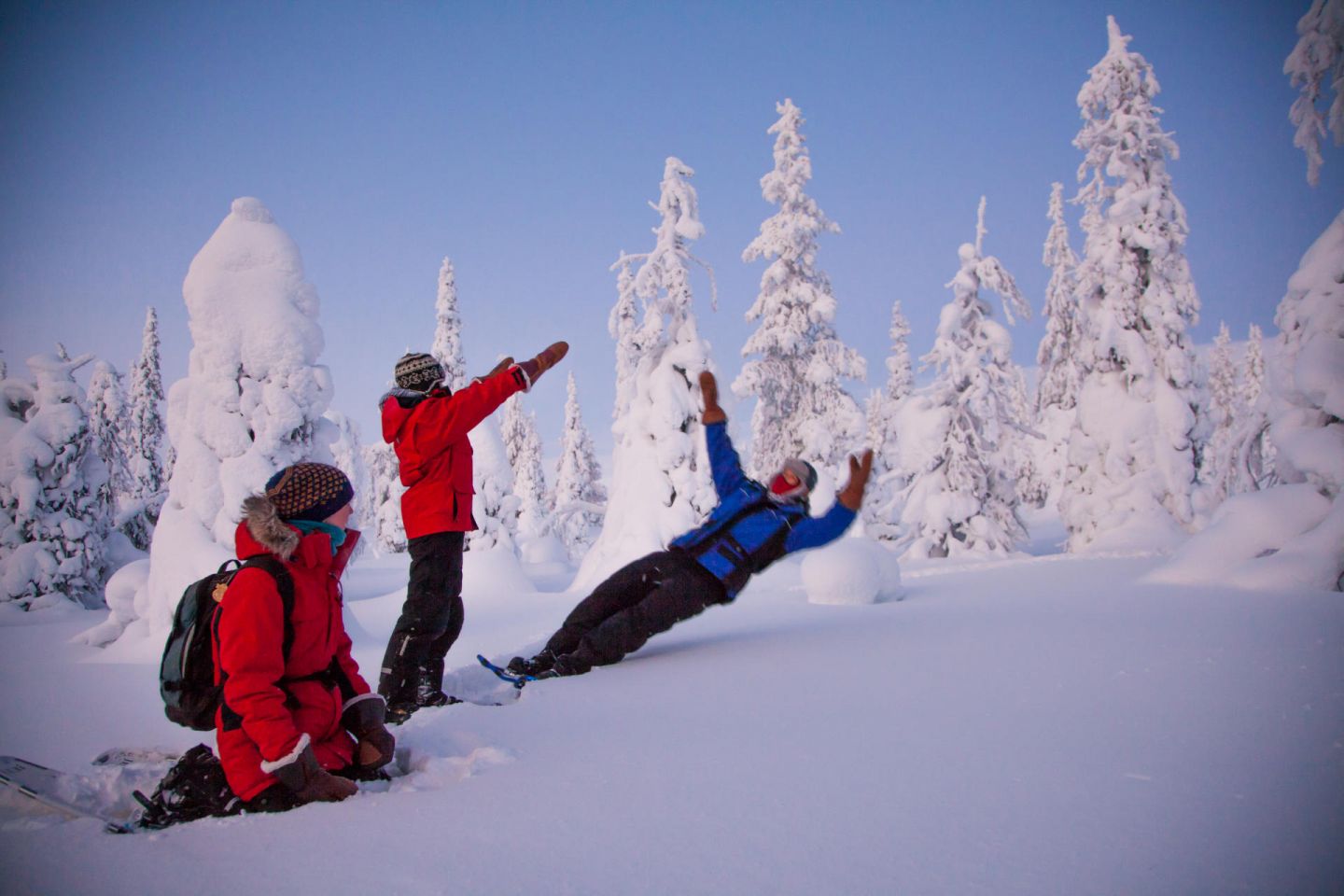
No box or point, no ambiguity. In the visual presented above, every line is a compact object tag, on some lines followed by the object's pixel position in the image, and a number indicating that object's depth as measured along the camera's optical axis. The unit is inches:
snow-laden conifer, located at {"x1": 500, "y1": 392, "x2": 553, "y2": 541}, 1705.2
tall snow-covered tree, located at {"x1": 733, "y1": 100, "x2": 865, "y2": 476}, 825.5
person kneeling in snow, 87.1
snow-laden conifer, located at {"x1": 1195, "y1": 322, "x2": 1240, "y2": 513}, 1683.4
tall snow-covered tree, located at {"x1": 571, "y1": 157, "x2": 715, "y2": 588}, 593.6
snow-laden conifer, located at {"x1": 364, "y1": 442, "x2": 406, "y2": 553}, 1206.3
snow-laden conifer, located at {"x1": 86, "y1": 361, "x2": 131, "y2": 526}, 917.8
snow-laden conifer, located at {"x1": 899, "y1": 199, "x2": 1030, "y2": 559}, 733.9
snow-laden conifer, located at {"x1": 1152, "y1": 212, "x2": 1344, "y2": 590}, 231.8
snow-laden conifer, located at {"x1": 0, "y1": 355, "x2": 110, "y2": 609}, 566.9
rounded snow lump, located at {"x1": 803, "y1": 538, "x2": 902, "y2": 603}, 282.5
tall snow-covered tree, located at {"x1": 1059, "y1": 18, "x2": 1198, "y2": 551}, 690.2
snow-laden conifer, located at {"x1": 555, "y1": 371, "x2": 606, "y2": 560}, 1592.0
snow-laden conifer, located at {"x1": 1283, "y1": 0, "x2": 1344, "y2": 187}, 240.8
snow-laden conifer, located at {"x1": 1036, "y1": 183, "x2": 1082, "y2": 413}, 1090.7
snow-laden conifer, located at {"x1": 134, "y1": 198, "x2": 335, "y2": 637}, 361.1
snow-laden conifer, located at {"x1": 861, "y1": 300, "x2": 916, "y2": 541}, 911.7
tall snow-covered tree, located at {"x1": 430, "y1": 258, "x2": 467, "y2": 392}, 1033.5
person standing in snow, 152.7
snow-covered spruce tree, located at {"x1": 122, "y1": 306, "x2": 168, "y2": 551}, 1184.2
